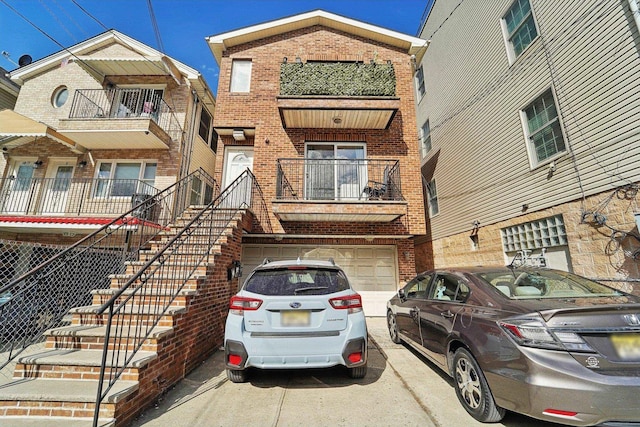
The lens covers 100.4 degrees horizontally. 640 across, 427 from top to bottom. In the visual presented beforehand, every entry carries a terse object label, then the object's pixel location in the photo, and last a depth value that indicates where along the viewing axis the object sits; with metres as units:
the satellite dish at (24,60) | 13.12
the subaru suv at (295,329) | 3.08
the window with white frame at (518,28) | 7.43
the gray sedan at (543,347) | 2.04
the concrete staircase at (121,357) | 2.54
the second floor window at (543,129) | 6.51
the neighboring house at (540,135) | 5.08
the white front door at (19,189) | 9.63
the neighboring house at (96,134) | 9.26
